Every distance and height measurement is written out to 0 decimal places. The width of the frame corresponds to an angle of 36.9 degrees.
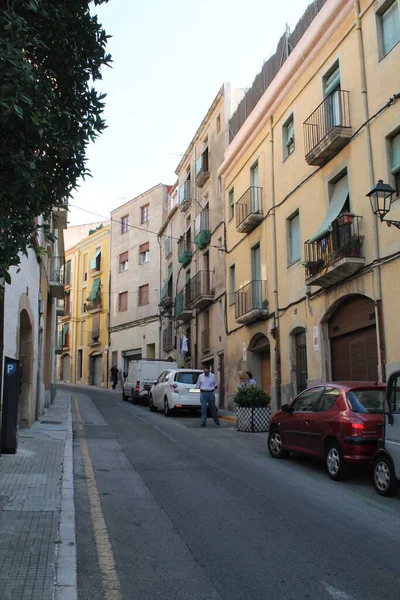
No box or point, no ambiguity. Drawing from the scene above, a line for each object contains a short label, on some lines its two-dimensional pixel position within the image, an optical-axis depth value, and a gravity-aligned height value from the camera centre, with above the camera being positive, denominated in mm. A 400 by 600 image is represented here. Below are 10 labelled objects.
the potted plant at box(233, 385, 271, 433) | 15562 -407
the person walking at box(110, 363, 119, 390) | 42062 +1445
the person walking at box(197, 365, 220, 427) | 17000 +131
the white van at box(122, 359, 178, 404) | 25531 +901
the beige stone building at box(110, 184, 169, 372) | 42812 +8771
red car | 8617 -465
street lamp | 10492 +3512
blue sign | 10430 +484
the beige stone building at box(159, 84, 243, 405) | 27641 +7344
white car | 19469 +127
